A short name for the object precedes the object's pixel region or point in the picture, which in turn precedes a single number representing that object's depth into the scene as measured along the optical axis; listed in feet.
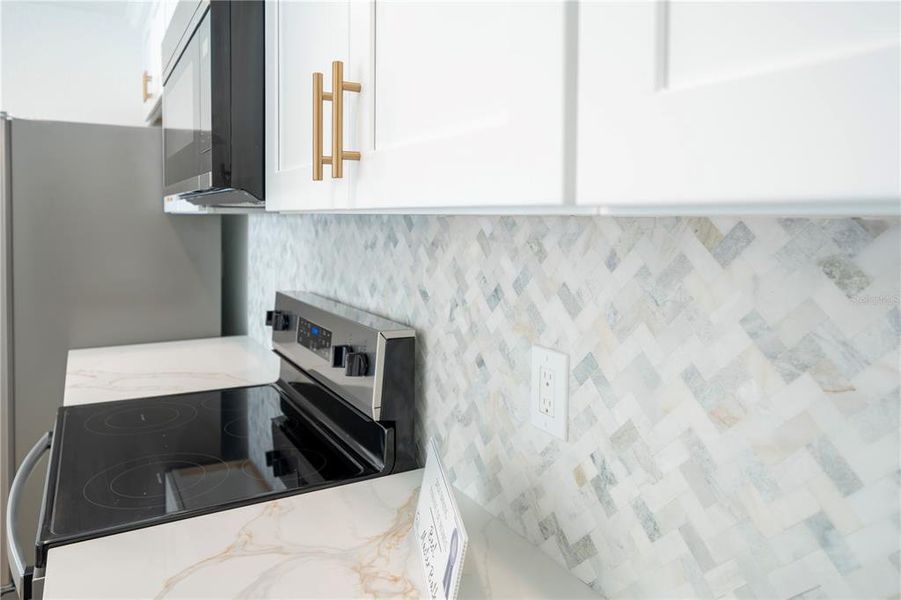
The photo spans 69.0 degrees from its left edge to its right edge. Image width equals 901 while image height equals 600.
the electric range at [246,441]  3.40
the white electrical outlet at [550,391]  2.88
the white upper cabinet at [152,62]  7.10
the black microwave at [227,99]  3.50
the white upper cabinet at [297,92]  2.68
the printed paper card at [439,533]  2.37
